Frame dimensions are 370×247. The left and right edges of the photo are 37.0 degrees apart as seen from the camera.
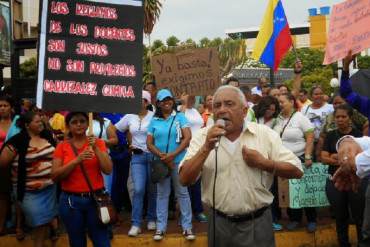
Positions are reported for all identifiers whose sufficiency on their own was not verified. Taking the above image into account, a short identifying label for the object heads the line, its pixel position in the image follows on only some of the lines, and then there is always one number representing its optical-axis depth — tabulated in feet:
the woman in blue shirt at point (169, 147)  22.99
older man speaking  12.42
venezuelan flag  32.27
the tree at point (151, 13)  104.29
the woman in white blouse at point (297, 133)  23.49
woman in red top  17.13
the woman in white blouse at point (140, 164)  23.70
